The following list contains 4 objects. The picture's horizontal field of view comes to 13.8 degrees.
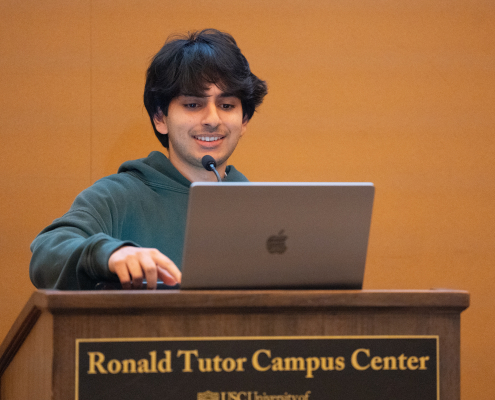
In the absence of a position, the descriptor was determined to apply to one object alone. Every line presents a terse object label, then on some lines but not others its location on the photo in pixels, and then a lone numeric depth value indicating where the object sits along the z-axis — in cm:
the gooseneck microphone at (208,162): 455
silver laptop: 369
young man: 466
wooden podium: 364
